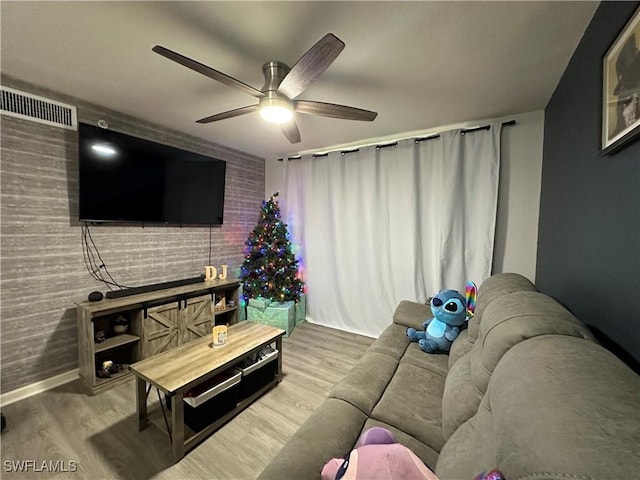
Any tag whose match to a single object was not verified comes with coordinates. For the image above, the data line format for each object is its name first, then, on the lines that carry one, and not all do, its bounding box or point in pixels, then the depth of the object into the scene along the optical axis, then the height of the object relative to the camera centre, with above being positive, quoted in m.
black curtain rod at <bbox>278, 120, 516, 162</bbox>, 2.43 +1.03
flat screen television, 2.18 +0.45
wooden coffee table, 1.45 -0.88
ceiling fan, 1.20 +0.83
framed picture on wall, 0.90 +0.58
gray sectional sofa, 0.46 -0.43
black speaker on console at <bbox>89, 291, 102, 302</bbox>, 2.19 -0.62
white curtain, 2.59 +0.11
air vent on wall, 1.86 +0.90
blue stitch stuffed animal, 1.86 -0.67
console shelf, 2.07 -0.94
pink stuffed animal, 0.74 -0.70
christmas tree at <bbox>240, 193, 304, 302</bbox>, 3.33 -0.46
